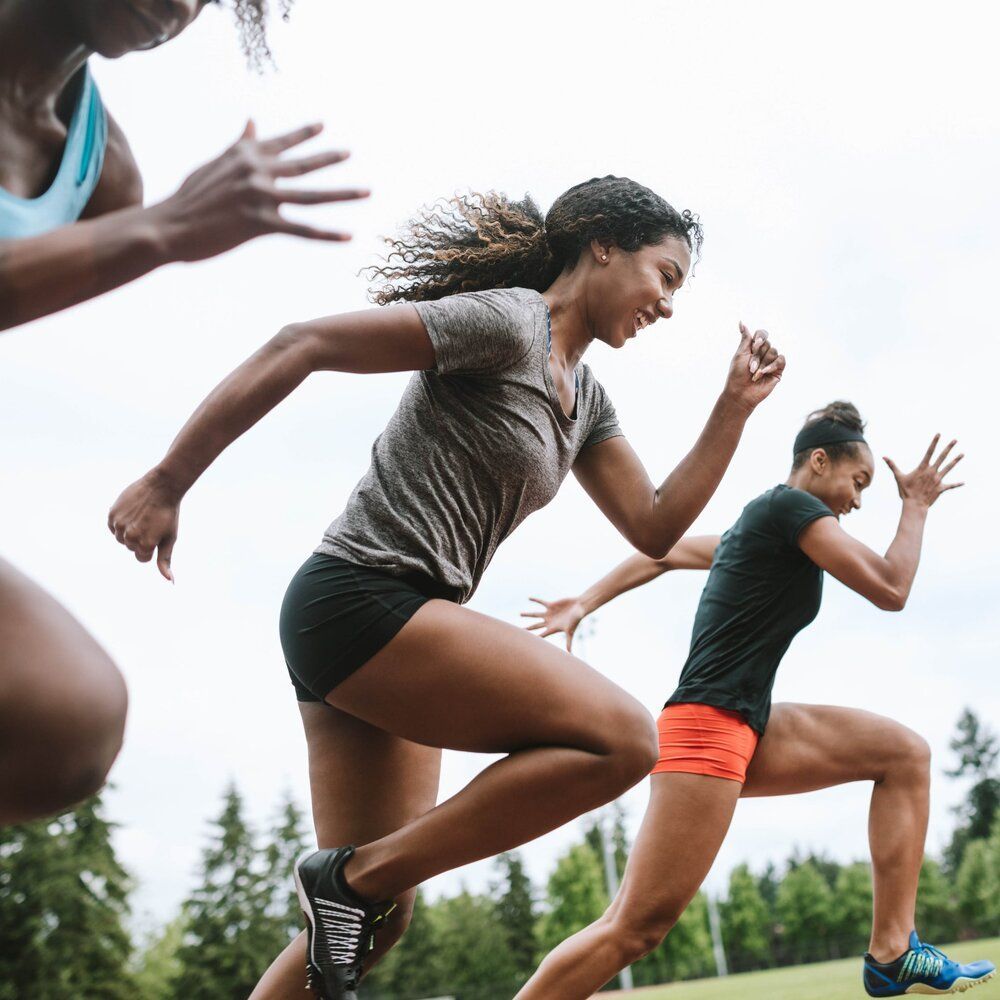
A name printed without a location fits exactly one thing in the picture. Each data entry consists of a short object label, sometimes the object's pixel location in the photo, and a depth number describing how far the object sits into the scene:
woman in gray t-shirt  2.36
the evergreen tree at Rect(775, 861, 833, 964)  60.84
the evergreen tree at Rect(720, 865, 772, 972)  62.97
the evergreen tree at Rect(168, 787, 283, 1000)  36.97
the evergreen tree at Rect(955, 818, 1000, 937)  52.41
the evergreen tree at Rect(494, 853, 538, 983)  48.22
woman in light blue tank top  1.35
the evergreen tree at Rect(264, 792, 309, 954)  39.28
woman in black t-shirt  3.45
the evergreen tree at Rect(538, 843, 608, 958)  51.59
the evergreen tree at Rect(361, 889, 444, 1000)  42.32
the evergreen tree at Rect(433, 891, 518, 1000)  43.88
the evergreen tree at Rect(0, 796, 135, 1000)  29.72
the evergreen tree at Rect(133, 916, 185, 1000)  32.69
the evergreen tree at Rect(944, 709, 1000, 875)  62.03
